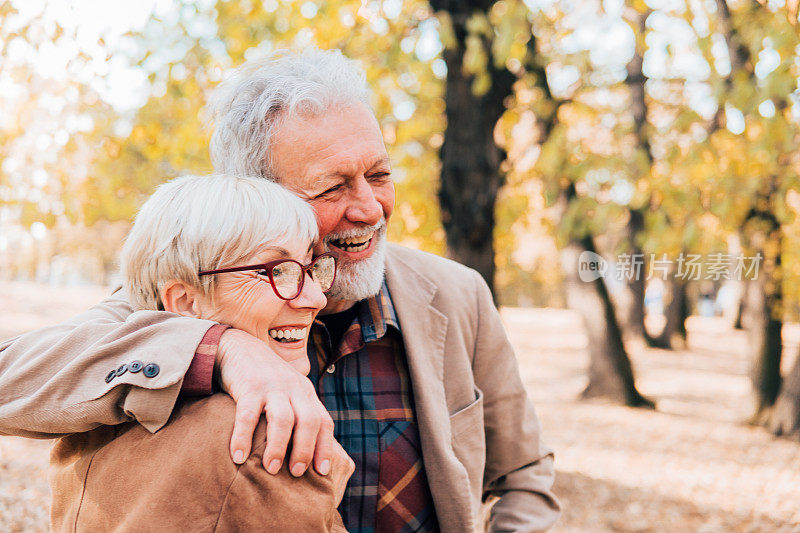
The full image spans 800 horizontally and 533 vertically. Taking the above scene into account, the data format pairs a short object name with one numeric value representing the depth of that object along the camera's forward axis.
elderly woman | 1.22
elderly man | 1.88
